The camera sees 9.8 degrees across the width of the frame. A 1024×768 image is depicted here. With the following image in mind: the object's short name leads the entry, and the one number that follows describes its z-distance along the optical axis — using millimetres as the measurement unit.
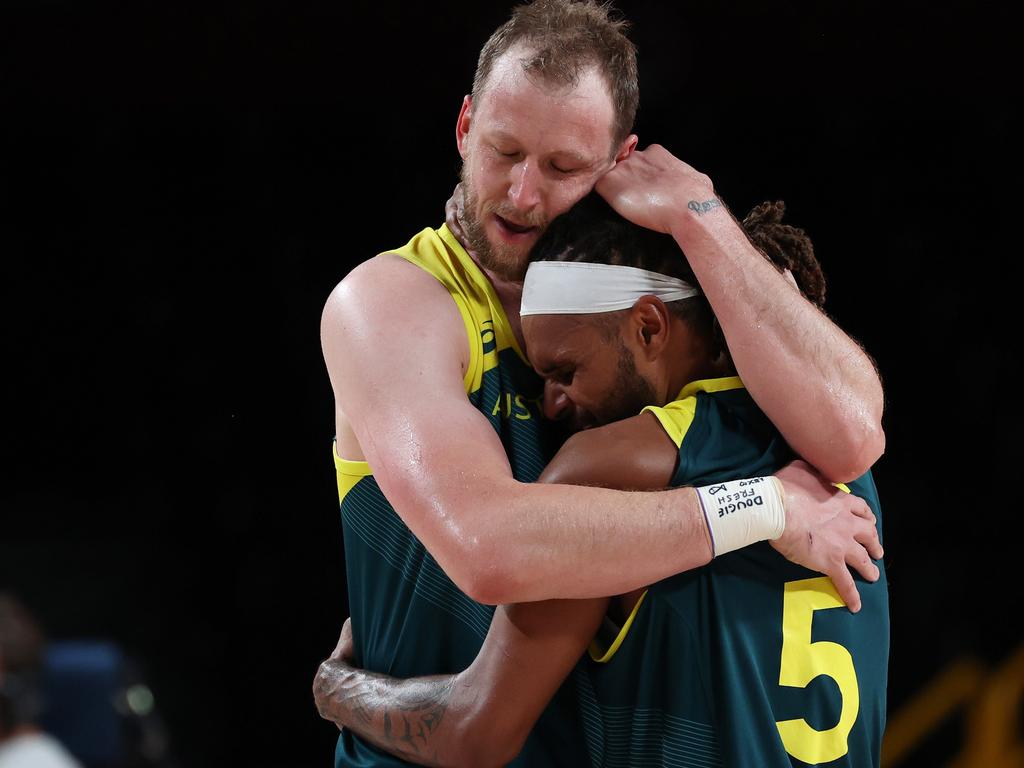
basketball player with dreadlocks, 6113
